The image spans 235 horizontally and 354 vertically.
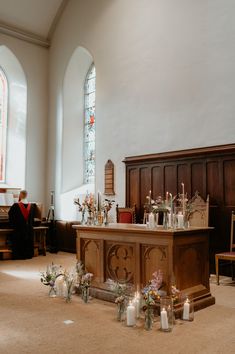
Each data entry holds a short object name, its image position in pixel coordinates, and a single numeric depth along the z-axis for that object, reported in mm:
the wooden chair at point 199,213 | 6645
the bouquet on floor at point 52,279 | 5062
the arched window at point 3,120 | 11067
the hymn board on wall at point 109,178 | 9092
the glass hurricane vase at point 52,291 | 5106
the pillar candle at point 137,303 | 3982
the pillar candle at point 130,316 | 3766
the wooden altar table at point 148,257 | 4234
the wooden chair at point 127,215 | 8141
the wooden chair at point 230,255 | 5777
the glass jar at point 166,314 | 3637
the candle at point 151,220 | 4668
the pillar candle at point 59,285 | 5007
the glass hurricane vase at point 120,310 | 3982
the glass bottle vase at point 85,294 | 4719
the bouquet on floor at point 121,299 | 3965
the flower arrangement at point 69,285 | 4822
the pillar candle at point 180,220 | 4654
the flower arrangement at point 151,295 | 3717
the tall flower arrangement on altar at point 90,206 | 5500
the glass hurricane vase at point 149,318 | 3693
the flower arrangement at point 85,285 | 4719
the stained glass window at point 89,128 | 10781
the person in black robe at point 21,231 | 8617
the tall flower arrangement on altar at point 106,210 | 5312
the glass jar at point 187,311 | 3955
